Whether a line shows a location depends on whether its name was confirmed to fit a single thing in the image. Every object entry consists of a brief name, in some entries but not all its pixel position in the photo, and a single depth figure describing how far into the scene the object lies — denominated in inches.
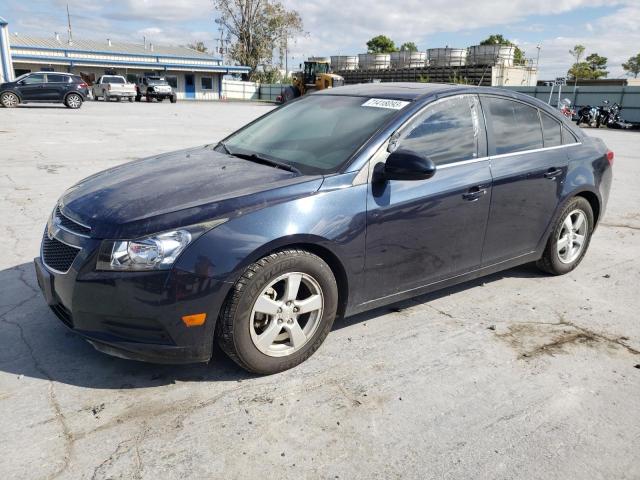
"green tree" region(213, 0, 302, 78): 2684.5
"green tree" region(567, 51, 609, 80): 3347.0
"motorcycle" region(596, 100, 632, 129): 1009.5
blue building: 1841.8
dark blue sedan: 105.6
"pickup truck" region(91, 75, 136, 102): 1397.6
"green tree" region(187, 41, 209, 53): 3780.3
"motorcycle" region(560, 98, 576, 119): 894.9
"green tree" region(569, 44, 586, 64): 3503.9
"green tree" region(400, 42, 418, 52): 3870.8
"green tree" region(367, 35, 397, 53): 3806.6
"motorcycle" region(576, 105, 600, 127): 1021.2
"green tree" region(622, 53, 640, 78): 3702.0
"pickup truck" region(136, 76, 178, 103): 1479.8
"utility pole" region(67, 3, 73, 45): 2072.3
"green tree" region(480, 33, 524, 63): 3560.0
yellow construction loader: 1425.9
